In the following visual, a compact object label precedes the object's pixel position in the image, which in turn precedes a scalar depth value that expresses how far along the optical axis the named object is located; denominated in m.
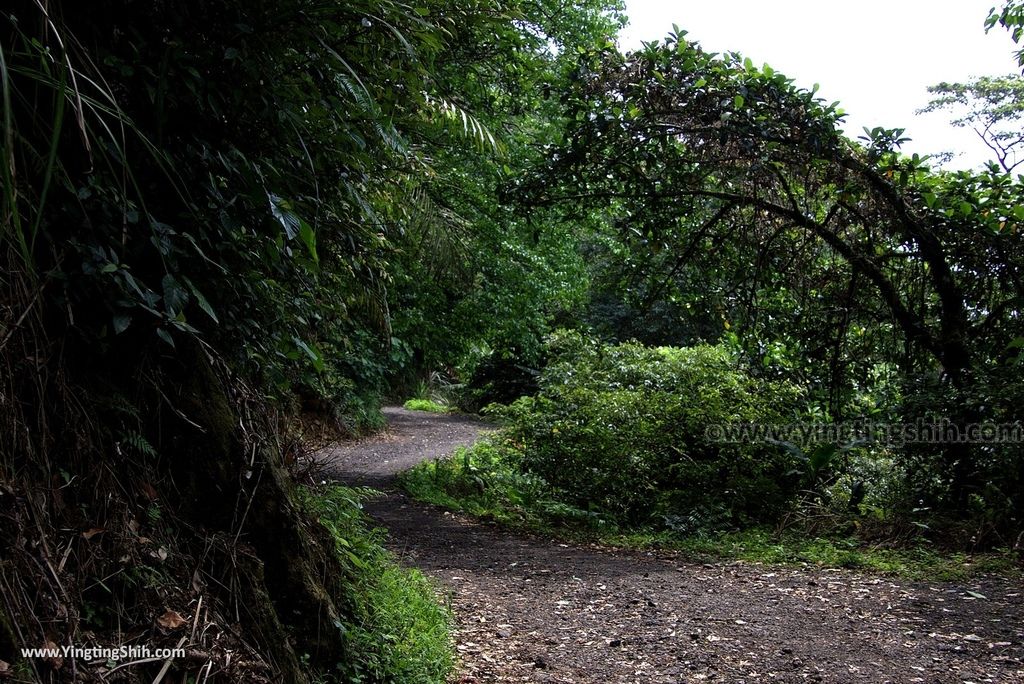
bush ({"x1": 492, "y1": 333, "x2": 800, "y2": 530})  7.86
